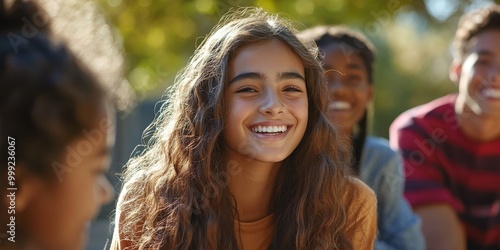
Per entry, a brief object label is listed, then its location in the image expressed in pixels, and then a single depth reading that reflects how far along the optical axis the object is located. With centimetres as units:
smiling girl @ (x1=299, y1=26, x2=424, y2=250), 363
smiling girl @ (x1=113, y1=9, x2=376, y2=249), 285
